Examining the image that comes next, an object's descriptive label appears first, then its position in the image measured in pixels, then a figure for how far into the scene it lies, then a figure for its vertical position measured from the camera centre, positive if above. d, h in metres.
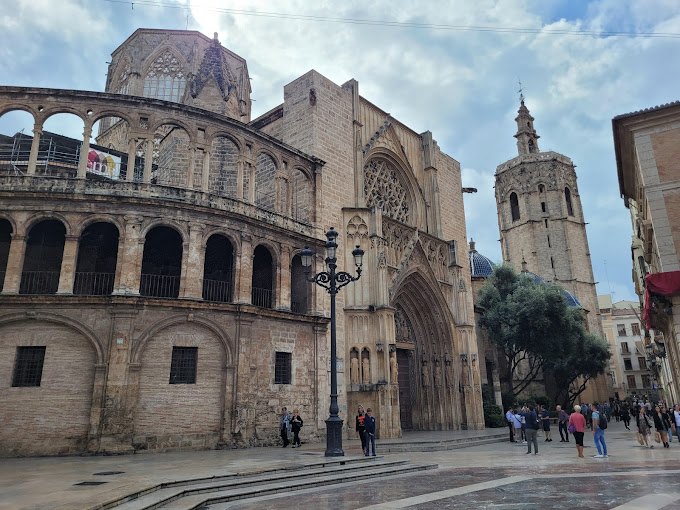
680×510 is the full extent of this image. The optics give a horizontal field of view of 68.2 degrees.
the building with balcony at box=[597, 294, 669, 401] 68.94 +4.97
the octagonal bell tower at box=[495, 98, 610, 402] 54.62 +18.99
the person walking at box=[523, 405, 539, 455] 14.58 -0.98
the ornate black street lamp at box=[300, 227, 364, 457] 12.55 +0.64
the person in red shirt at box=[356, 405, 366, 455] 13.66 -0.83
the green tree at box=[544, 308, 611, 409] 33.61 +2.01
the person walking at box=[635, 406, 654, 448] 15.14 -1.04
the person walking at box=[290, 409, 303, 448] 15.92 -0.92
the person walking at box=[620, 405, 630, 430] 26.50 -1.25
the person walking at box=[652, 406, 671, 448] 14.93 -0.98
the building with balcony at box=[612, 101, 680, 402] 15.34 +6.36
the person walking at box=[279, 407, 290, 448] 16.00 -0.88
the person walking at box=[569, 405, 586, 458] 13.13 -0.90
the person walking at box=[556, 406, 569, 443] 19.53 -1.15
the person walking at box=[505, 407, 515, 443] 19.34 -1.15
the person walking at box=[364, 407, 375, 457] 13.17 -0.83
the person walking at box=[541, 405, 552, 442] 19.88 -1.12
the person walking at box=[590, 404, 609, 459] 12.88 -0.95
